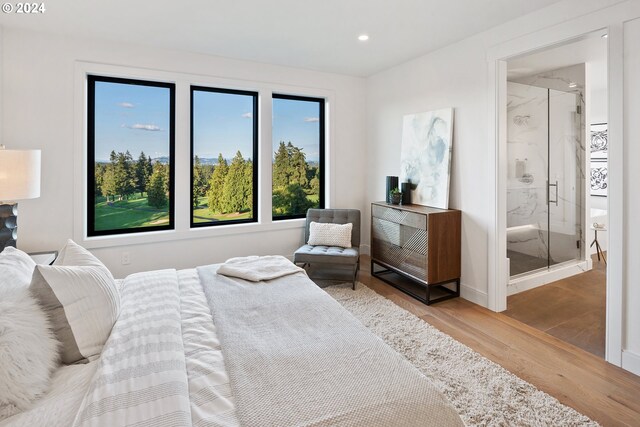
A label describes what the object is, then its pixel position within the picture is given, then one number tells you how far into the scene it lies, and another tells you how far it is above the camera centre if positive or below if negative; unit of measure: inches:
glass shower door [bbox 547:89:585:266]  160.9 +15.9
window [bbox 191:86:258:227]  158.7 +25.8
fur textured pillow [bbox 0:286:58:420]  40.5 -18.2
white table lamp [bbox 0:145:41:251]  89.0 +8.4
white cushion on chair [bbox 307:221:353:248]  157.3 -11.3
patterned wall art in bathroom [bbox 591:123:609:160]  203.3 +41.4
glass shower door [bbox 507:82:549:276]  152.6 +14.9
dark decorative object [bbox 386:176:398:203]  158.6 +12.9
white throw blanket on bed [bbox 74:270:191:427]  37.7 -21.3
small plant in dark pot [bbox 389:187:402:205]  153.4 +5.8
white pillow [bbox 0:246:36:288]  53.1 -9.9
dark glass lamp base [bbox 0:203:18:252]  100.3 -4.3
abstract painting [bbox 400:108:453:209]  138.1 +23.5
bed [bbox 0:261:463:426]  39.0 -22.0
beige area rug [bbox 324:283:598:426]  69.7 -40.3
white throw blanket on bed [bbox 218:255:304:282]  85.4 -15.2
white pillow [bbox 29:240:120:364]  52.3 -15.4
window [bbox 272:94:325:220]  176.9 +29.0
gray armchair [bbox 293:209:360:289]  144.7 -17.5
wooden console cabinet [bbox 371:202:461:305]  128.8 -14.9
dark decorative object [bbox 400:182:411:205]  154.1 +7.2
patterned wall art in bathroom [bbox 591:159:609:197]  203.6 +19.5
